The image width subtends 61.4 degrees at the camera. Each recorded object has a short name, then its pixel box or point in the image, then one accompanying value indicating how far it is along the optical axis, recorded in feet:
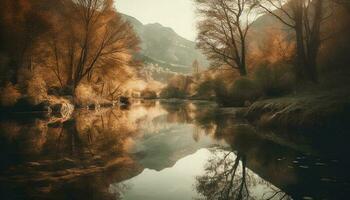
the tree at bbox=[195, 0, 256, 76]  72.59
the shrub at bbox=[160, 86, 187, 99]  292.22
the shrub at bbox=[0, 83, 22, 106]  62.59
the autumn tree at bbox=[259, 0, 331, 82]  49.34
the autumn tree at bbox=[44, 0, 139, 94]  85.61
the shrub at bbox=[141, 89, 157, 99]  310.61
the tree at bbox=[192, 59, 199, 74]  351.50
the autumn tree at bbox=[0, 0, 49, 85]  72.90
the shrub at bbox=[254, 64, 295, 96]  51.98
